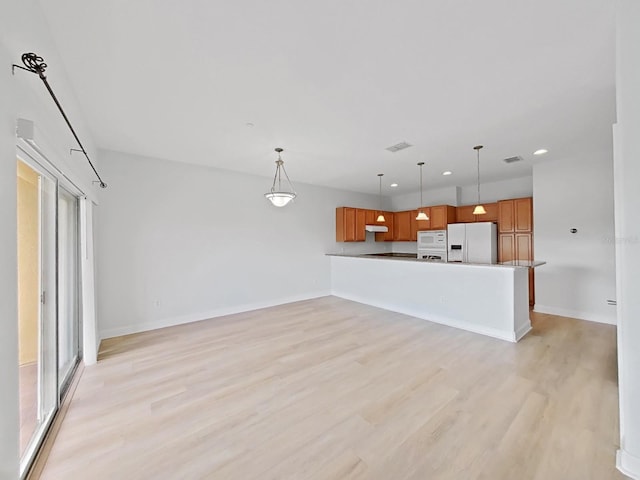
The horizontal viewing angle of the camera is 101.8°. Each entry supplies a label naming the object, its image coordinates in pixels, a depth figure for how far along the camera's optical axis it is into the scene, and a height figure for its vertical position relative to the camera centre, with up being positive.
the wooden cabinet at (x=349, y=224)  6.66 +0.41
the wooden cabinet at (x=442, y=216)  6.32 +0.56
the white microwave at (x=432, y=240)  6.34 -0.03
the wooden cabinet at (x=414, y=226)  7.20 +0.35
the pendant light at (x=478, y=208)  3.89 +0.51
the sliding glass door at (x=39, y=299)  1.75 -0.43
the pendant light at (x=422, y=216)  5.05 +0.45
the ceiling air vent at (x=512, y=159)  4.33 +1.33
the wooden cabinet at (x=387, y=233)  7.52 +0.19
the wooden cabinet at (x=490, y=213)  5.92 +0.58
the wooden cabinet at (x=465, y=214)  6.36 +0.61
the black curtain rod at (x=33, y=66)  1.20 +0.85
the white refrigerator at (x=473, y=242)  5.57 -0.08
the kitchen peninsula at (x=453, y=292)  3.64 -0.90
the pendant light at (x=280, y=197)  3.68 +0.63
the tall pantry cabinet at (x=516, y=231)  5.25 +0.14
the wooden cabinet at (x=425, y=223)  6.61 +0.42
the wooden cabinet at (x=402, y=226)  7.38 +0.38
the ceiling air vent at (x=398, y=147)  3.76 +1.38
